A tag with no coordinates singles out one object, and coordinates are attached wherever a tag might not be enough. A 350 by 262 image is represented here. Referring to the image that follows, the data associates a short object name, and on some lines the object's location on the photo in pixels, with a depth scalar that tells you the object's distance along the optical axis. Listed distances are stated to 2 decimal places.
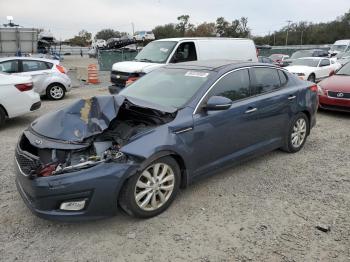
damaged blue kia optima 3.26
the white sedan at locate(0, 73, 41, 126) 7.27
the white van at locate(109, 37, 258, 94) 10.90
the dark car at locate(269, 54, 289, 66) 27.21
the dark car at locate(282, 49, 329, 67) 21.18
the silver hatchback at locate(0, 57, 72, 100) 10.69
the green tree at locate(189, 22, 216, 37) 87.19
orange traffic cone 16.61
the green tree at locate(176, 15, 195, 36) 87.31
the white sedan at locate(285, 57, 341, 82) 14.62
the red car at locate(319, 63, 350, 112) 8.47
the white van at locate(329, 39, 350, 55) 28.90
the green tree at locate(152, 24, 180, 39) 78.88
